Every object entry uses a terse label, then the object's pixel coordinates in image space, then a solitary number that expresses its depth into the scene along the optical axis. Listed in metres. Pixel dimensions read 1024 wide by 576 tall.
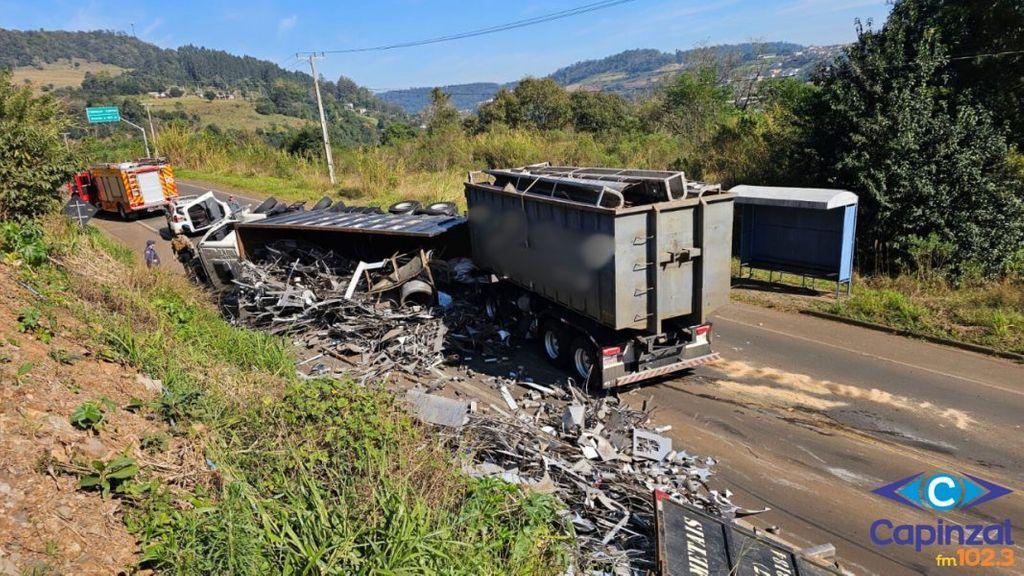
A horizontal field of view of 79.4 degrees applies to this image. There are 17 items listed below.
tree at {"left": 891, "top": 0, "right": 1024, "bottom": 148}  15.55
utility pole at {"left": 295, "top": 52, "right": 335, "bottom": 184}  30.89
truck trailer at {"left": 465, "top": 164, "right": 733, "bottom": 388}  8.21
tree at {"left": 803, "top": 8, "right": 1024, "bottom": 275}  13.95
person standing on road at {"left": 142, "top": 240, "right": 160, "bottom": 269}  13.92
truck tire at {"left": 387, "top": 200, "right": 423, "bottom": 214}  15.47
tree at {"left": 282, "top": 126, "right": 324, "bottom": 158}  46.86
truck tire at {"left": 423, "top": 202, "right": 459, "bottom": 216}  14.87
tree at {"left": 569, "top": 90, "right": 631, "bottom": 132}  43.56
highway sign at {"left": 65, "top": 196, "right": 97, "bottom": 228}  14.77
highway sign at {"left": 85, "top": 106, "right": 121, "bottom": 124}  46.72
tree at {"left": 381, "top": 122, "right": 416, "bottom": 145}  49.36
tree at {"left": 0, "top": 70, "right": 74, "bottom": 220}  12.59
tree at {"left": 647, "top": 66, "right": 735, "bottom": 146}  34.19
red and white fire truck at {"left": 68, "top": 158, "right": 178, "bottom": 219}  26.58
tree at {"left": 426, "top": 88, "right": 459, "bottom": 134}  48.39
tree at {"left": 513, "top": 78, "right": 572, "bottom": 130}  45.62
